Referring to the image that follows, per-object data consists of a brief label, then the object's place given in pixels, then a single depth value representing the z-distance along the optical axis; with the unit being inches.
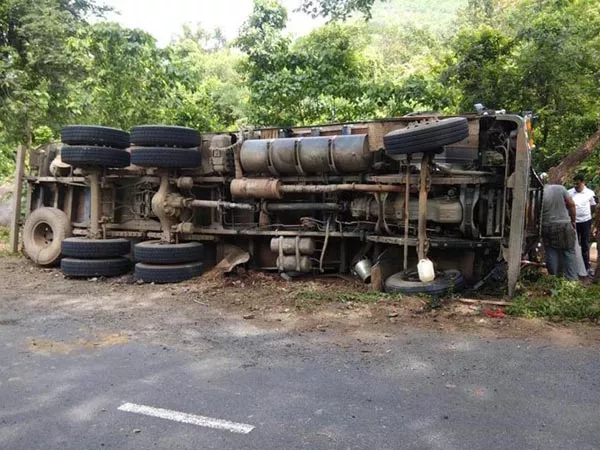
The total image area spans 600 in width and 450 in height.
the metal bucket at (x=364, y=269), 281.0
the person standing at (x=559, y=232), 285.7
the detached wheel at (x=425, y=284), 246.9
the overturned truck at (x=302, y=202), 255.4
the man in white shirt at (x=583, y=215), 342.0
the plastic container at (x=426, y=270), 245.9
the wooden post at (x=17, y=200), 389.7
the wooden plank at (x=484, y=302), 232.8
